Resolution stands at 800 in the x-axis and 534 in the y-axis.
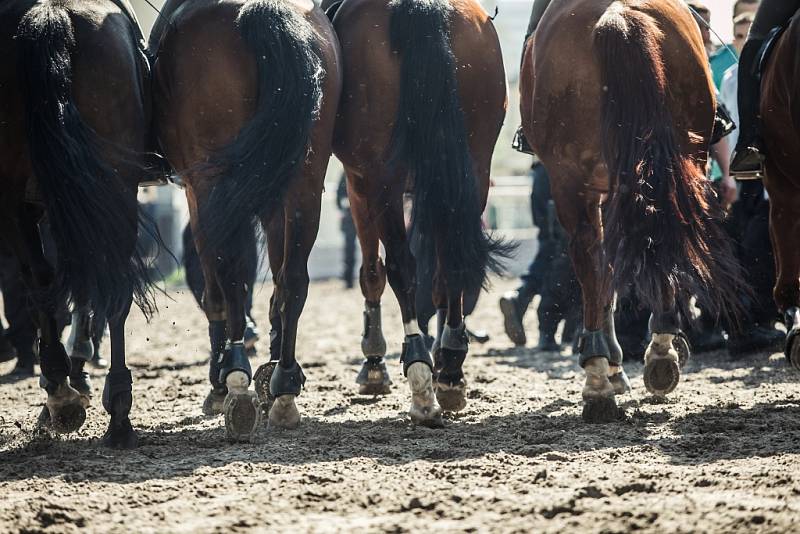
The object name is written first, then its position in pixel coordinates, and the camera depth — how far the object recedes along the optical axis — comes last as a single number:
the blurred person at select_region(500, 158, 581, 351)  17.55
